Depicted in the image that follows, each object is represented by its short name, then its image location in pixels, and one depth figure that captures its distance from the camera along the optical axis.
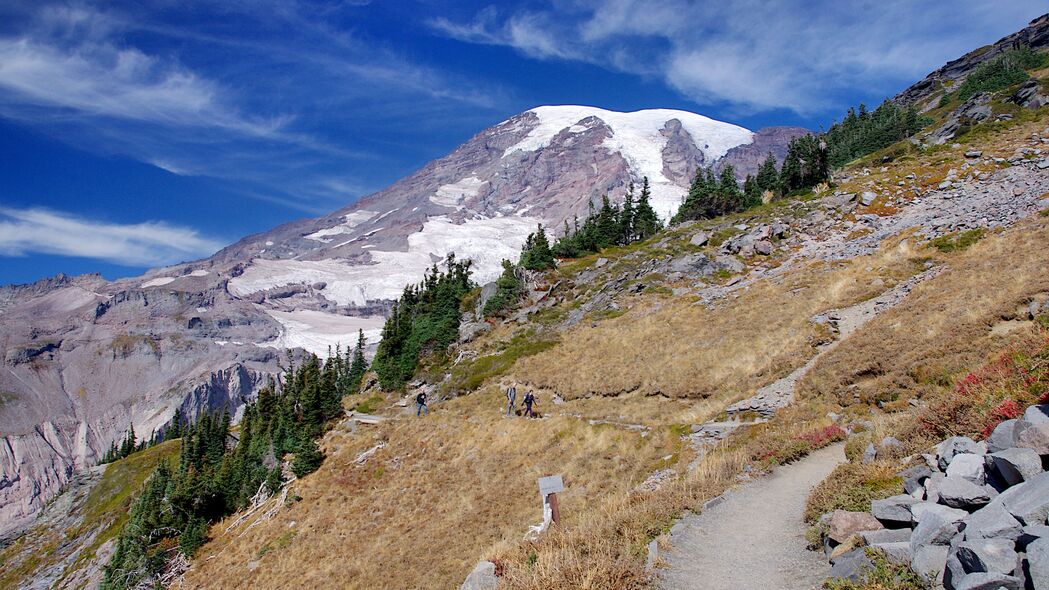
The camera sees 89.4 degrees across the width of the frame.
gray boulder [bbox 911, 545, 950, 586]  6.16
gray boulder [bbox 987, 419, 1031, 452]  7.39
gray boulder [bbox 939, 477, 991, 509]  6.81
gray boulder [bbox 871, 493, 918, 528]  7.54
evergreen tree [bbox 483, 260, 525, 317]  61.13
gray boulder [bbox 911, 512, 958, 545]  6.46
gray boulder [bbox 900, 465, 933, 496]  8.34
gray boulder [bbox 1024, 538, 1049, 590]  4.91
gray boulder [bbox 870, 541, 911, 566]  6.75
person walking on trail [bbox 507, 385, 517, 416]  29.30
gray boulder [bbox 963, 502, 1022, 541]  5.66
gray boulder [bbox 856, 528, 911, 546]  7.24
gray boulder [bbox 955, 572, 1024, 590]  5.11
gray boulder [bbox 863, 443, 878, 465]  10.61
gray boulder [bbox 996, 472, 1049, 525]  5.62
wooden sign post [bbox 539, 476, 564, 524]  11.12
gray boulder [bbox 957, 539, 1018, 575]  5.37
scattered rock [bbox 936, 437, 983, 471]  8.16
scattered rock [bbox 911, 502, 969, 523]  6.61
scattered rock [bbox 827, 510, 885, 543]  7.95
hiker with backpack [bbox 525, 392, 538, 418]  28.59
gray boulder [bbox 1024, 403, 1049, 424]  7.15
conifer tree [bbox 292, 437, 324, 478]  35.50
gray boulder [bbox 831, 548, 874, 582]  7.06
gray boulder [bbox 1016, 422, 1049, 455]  6.64
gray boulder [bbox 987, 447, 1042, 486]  6.44
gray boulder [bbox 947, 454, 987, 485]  7.21
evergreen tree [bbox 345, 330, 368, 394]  89.81
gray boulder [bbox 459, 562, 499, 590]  9.78
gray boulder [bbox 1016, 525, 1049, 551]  5.28
